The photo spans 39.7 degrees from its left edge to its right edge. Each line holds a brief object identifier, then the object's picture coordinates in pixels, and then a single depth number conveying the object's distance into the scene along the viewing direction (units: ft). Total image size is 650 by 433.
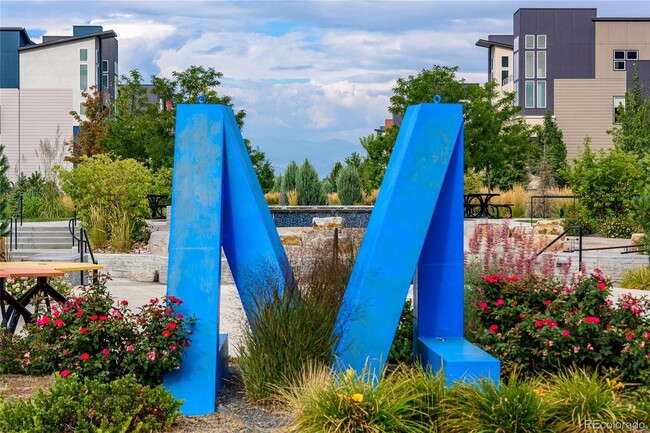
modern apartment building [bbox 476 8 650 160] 191.42
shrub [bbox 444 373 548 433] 17.84
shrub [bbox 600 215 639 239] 72.54
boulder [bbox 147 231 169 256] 57.88
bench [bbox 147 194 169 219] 80.30
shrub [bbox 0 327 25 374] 25.21
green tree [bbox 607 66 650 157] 101.35
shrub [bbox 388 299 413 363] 25.66
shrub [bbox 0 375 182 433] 18.74
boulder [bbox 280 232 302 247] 61.26
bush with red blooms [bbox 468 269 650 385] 21.86
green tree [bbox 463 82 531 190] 104.58
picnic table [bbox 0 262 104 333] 28.36
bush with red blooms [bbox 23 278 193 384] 20.88
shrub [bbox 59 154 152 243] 60.49
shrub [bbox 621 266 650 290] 46.78
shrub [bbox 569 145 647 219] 74.64
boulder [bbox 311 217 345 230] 70.13
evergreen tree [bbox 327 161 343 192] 115.75
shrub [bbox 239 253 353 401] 20.67
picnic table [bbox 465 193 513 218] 84.89
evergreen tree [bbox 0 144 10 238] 42.26
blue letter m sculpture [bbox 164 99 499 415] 21.81
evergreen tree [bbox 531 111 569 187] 143.23
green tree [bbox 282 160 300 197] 93.56
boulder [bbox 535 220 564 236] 69.26
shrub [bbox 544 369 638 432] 18.44
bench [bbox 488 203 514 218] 86.75
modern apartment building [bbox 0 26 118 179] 158.51
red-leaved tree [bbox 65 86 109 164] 129.29
